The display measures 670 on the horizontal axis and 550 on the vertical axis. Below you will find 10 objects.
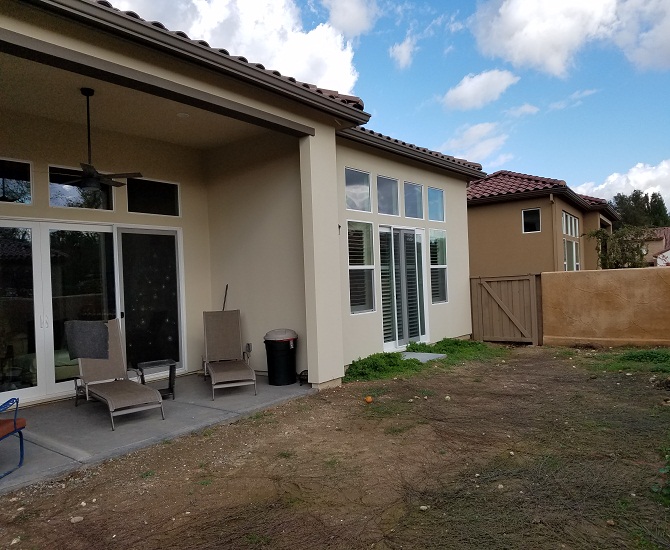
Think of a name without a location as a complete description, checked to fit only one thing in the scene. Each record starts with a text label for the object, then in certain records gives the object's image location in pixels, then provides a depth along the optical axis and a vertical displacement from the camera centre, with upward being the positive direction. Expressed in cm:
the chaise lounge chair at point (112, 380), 544 -113
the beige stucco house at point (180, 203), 518 +121
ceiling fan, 580 +132
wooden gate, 1109 -84
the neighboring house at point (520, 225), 1426 +138
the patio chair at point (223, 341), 734 -86
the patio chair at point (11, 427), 408 -112
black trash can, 711 -106
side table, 626 -109
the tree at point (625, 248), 1552 +58
